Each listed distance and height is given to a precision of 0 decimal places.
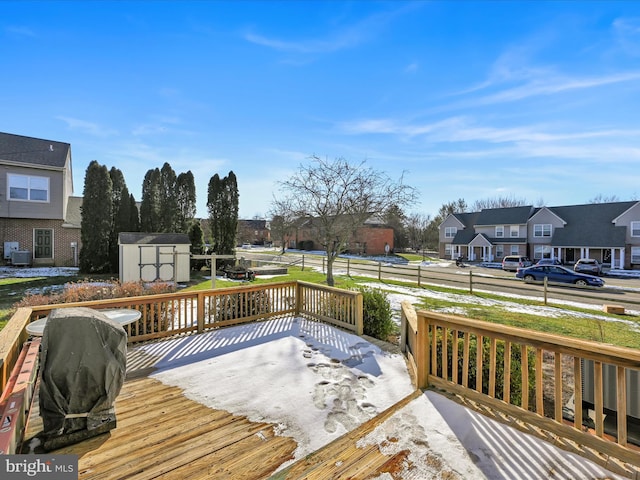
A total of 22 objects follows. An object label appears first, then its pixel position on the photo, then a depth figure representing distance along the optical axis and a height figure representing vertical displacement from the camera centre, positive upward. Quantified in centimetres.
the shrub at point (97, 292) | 662 -132
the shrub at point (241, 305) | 657 -146
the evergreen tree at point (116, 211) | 1655 +157
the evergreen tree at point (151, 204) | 1870 +210
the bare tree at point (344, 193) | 1334 +204
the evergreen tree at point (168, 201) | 1917 +235
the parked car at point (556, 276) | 1606 -198
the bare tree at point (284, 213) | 1428 +132
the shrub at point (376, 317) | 624 -158
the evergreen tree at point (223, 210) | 1894 +178
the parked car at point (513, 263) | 2517 -188
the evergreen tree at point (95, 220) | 1588 +96
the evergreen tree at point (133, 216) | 1778 +132
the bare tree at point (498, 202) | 5503 +685
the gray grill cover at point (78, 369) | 261 -114
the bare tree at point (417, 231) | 4775 +126
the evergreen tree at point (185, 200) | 1986 +250
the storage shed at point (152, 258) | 1407 -90
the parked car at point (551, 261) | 2562 -177
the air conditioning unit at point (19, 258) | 1619 -104
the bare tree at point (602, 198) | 5159 +719
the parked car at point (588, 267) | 2206 -192
